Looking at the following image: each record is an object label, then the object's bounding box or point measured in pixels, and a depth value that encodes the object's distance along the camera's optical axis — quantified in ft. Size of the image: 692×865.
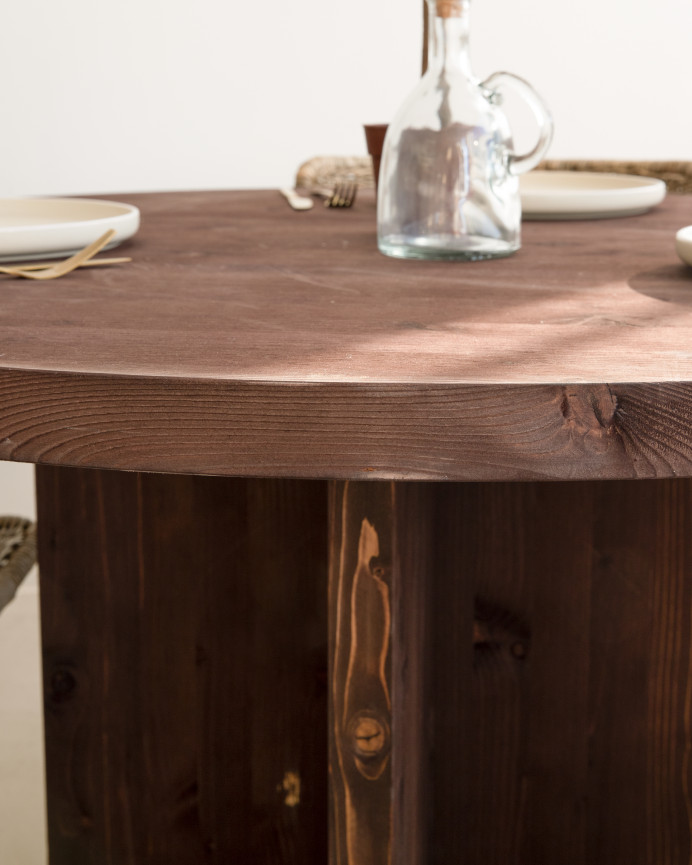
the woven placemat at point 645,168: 9.31
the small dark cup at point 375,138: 6.48
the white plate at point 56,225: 5.44
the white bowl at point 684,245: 5.23
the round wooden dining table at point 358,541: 4.28
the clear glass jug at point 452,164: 5.66
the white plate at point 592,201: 6.52
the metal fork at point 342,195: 7.07
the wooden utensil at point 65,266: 5.32
